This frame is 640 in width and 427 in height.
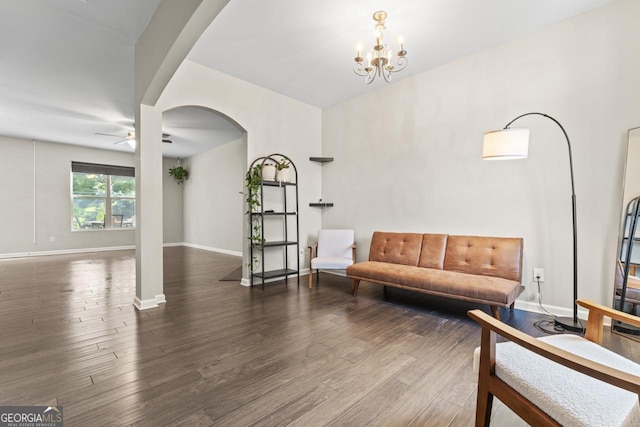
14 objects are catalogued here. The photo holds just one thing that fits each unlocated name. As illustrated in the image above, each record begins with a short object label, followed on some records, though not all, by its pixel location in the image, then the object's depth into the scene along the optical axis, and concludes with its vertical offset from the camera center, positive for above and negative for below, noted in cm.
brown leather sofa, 269 -71
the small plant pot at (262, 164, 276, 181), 403 +46
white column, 315 -5
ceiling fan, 602 +150
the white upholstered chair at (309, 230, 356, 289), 429 -63
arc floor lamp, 254 +52
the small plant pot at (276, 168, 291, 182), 417 +43
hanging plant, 880 +93
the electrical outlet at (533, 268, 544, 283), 300 -71
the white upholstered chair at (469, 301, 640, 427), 91 -65
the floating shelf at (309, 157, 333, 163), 491 +80
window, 754 +16
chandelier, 249 +138
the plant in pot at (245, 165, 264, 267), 399 +6
